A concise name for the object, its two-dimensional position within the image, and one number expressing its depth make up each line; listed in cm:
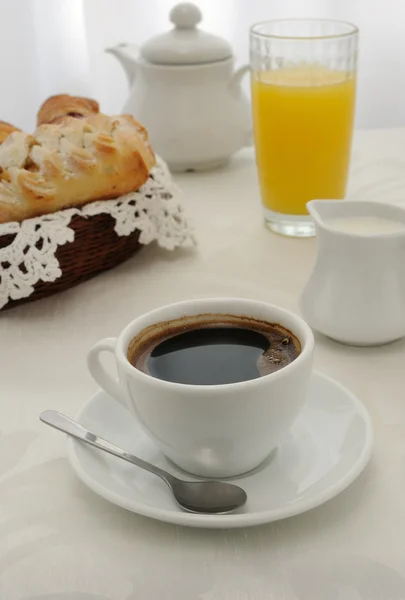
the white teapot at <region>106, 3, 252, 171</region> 124
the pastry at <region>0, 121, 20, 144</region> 96
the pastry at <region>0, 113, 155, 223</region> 85
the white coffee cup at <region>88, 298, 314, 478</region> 52
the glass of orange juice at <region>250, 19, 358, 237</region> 100
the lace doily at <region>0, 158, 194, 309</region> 84
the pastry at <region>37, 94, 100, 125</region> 104
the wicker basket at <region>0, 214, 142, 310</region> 88
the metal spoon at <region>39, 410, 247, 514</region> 51
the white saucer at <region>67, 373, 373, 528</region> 50
